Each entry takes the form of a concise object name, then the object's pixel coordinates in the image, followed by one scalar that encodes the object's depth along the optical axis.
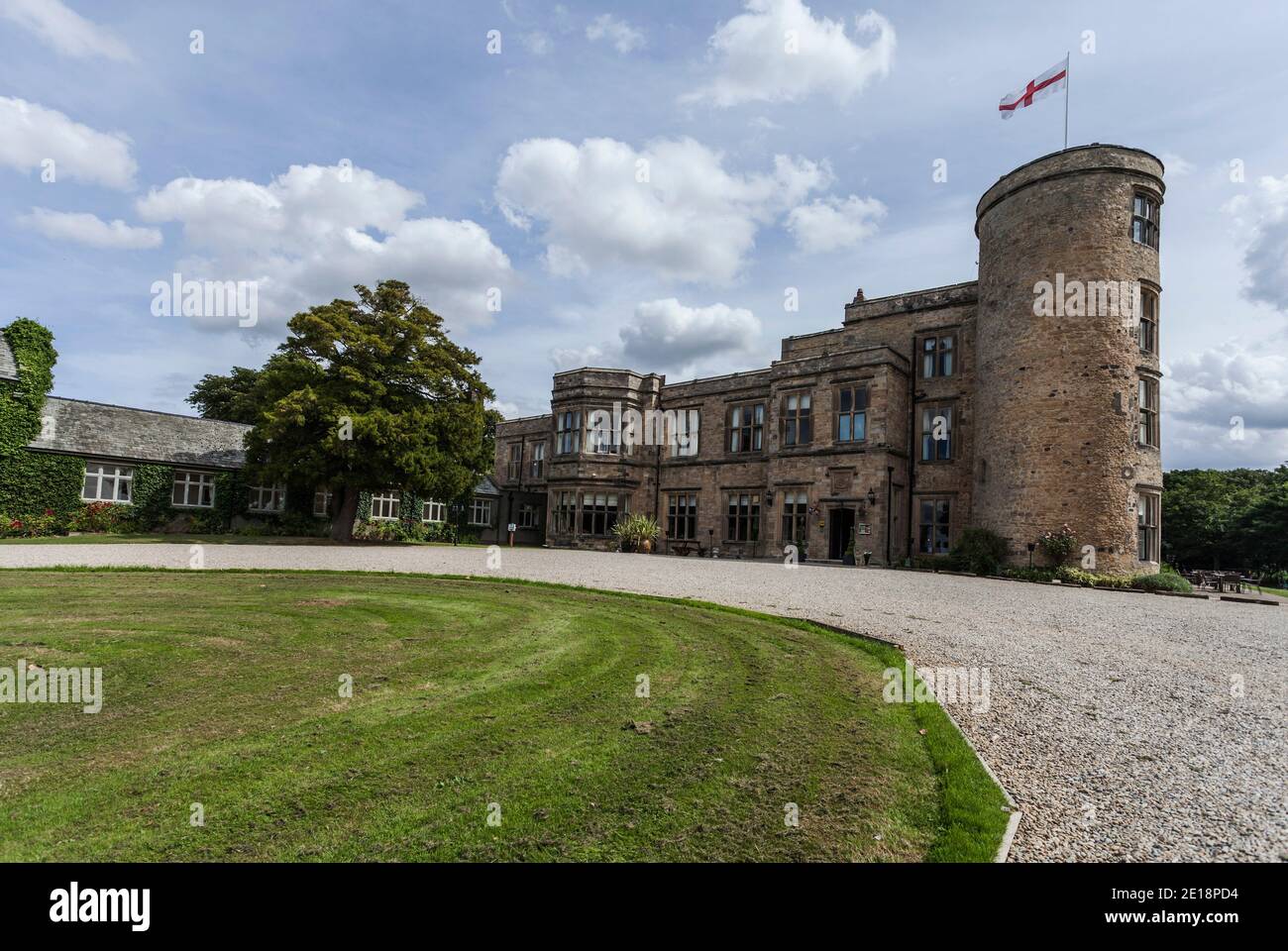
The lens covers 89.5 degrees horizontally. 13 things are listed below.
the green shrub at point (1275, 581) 34.62
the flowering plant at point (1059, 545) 21.38
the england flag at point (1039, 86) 22.08
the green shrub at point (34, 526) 24.27
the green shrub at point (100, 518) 26.30
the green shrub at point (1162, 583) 19.38
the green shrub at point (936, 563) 24.33
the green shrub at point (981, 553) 23.02
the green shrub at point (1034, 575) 21.20
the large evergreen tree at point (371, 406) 26.36
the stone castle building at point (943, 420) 21.73
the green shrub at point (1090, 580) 19.91
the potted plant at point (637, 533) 33.50
